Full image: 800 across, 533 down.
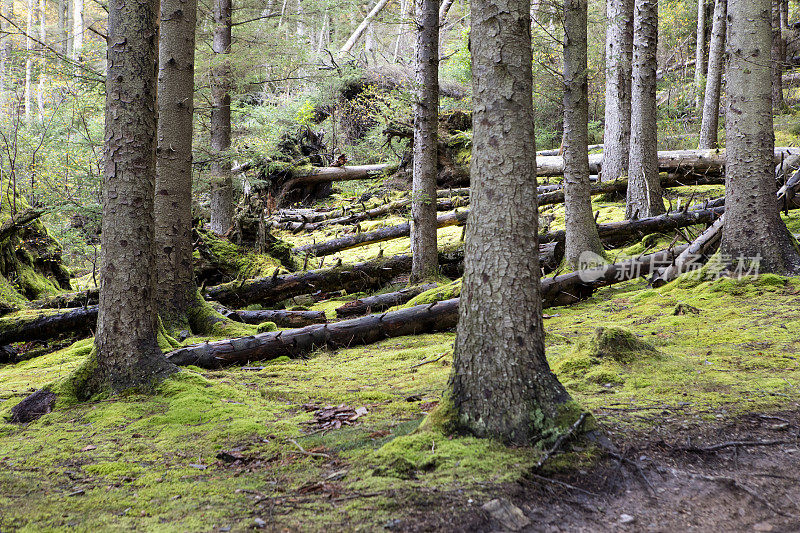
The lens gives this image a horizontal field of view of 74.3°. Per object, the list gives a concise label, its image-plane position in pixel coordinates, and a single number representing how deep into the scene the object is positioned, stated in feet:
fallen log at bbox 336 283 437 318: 26.18
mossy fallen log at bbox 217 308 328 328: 25.11
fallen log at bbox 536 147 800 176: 46.21
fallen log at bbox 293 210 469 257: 37.17
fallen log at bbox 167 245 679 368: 19.25
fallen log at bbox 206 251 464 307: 29.25
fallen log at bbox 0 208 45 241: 27.25
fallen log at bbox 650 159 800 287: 26.02
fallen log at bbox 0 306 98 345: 23.35
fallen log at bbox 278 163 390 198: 56.44
